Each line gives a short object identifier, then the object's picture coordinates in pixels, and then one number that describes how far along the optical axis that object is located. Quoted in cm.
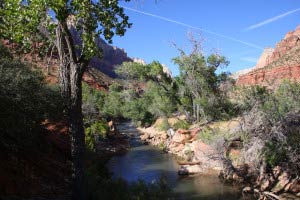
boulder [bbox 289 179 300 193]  1325
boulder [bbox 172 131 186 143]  2556
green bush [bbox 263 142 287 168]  1323
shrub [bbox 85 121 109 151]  2155
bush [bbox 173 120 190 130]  3002
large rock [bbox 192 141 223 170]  1482
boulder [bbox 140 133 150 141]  3452
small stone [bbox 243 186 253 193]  1386
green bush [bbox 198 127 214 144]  1654
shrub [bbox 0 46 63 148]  915
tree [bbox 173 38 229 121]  3114
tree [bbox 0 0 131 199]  563
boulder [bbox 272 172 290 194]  1352
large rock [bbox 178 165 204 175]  1817
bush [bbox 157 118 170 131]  3294
